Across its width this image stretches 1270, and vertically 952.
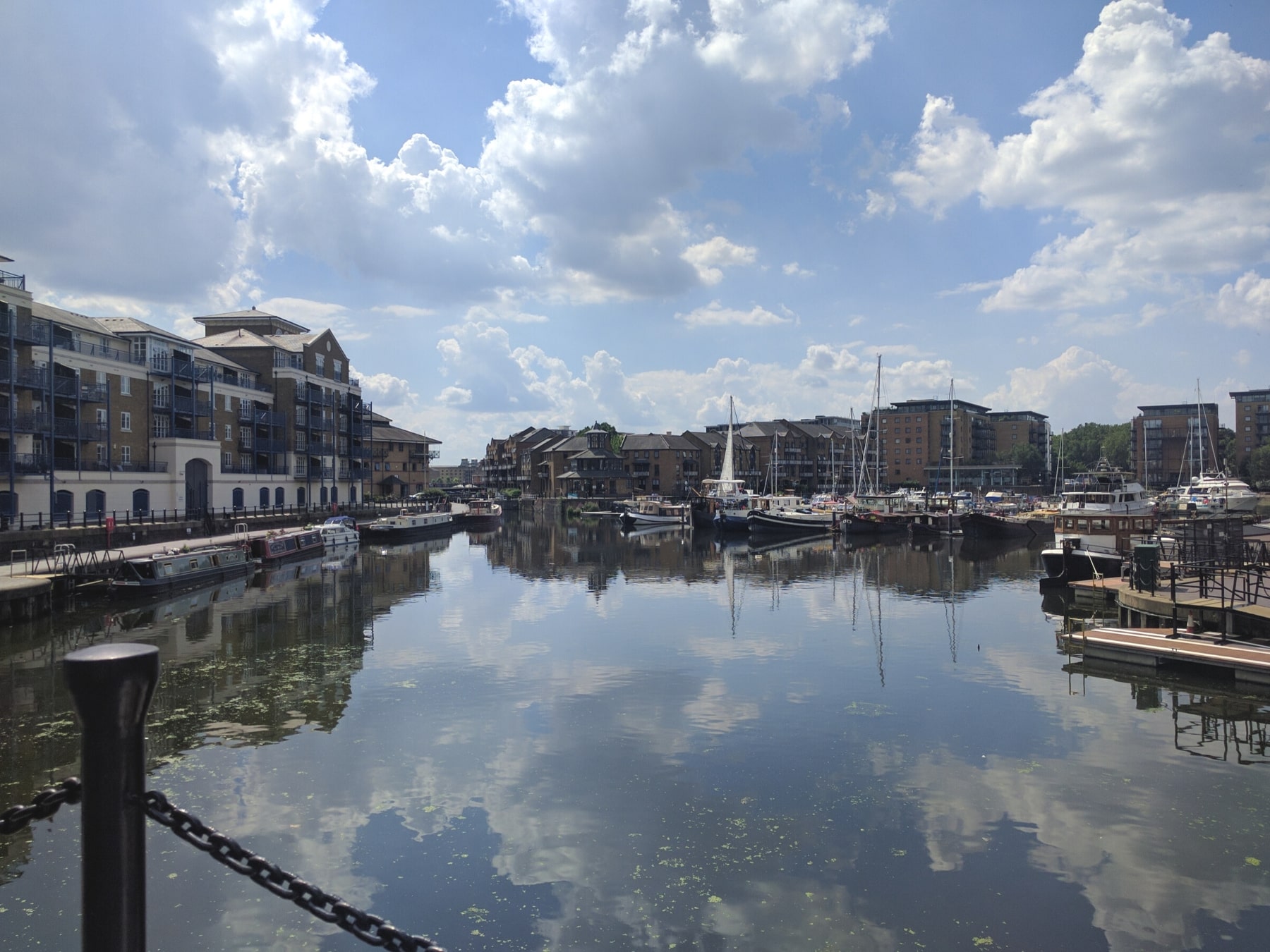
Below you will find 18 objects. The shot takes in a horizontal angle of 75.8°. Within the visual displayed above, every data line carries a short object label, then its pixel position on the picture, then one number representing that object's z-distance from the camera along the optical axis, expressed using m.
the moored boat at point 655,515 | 101.94
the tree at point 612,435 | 168.12
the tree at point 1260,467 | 163.00
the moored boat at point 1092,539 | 43.28
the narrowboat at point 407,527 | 76.19
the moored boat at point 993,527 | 76.38
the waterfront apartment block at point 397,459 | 128.62
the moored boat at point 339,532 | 67.12
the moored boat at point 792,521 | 86.12
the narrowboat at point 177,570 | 38.16
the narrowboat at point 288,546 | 53.91
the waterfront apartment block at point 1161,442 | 185.25
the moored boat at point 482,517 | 100.06
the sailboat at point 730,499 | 89.12
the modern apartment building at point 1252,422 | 178.38
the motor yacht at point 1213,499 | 80.50
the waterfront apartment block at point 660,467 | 157.75
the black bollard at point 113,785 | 3.73
